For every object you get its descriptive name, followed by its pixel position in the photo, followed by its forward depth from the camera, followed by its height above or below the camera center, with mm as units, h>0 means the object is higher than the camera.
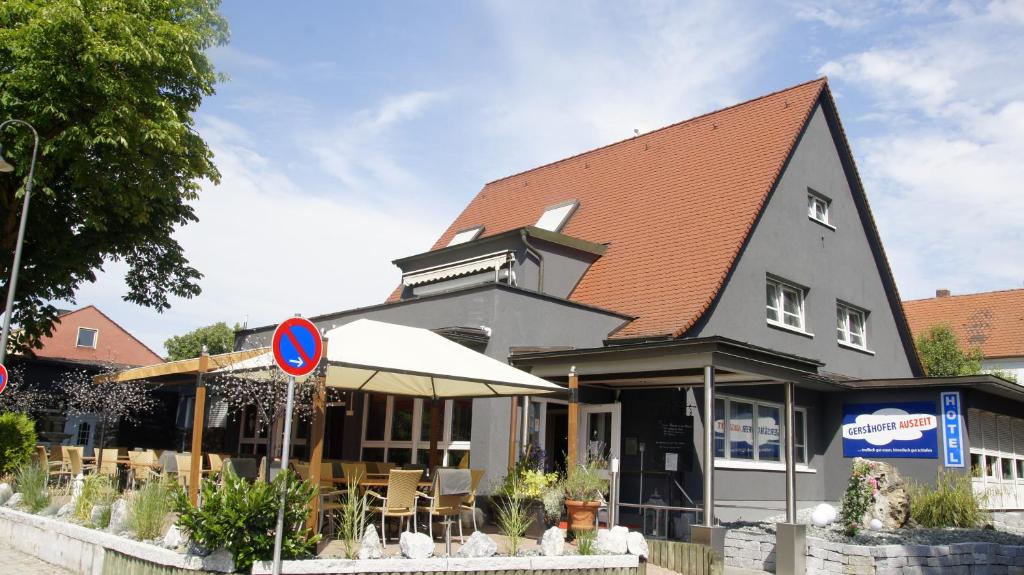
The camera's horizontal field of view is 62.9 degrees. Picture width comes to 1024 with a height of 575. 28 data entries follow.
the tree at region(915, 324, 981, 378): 27375 +3748
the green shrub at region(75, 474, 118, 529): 10251 -820
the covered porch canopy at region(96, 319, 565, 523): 9094 +912
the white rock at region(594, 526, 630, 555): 9695 -1003
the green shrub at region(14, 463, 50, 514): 11453 -867
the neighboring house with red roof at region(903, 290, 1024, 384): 35403 +6627
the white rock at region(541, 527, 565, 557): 9281 -999
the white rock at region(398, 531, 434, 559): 8500 -1011
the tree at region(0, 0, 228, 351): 15352 +5737
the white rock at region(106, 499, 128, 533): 9164 -944
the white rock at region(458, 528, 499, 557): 8805 -1024
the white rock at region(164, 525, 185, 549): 8323 -1031
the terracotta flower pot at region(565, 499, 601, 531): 10727 -769
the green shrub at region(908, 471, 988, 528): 14594 -646
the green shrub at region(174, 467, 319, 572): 7789 -759
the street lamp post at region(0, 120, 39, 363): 14883 +3181
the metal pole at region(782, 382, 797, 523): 12188 -128
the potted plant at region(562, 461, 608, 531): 10742 -547
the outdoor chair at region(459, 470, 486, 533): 10572 -561
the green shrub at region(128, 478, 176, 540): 8844 -819
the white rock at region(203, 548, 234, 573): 7828 -1162
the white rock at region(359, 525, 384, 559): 8234 -1010
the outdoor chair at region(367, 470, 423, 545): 9672 -591
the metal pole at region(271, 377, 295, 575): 6977 -450
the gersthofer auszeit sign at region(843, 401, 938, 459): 16688 +750
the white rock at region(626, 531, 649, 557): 9781 -1032
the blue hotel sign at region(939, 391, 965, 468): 16234 +740
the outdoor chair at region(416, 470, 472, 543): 9867 -650
